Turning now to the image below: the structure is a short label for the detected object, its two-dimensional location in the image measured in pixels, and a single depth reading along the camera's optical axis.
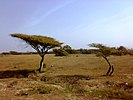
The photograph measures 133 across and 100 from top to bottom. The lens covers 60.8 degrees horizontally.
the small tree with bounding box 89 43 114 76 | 12.58
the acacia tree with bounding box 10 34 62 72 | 14.39
